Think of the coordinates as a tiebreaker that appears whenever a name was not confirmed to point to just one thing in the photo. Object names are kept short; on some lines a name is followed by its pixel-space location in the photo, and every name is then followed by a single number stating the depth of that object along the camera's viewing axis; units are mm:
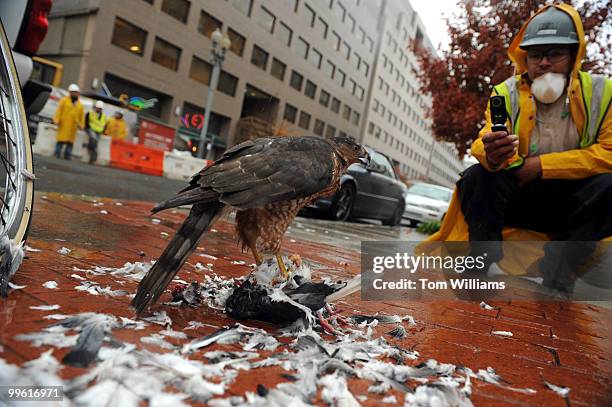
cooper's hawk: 1455
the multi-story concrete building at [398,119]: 49031
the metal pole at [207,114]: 15509
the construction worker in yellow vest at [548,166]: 2896
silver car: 14102
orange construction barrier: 13367
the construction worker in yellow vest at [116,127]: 13699
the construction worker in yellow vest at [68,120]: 11062
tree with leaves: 10477
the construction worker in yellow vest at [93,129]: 12641
